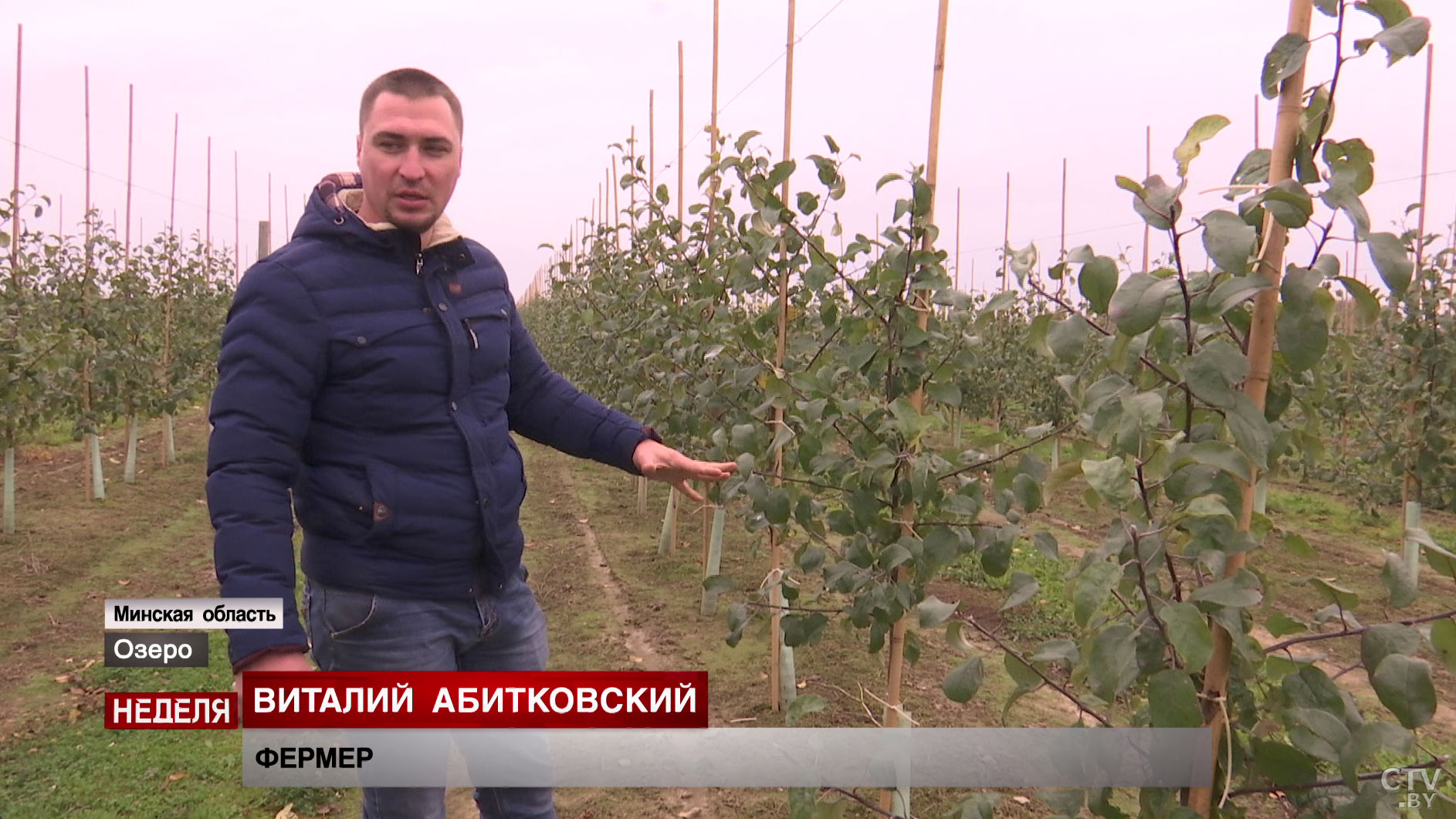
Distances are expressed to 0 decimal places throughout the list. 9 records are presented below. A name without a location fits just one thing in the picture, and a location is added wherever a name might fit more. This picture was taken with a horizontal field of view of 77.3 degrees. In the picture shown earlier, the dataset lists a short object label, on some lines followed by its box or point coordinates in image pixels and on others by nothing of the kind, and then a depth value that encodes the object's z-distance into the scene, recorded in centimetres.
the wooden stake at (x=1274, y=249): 119
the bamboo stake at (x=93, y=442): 898
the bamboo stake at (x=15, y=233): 721
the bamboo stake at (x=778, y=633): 417
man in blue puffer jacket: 171
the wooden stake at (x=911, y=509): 250
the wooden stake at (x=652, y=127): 969
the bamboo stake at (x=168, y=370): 1077
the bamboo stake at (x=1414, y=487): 680
